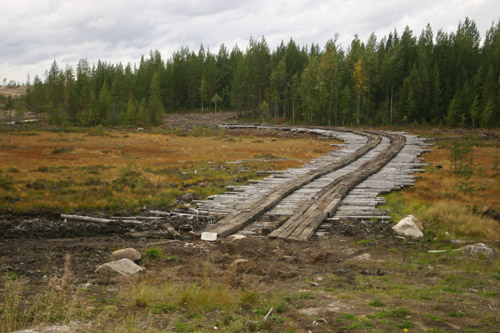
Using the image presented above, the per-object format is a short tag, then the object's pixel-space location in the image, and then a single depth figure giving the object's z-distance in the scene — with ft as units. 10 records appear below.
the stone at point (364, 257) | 28.13
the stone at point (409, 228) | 33.32
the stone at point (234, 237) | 31.96
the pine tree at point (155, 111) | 245.86
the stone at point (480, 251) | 26.71
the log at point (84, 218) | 38.41
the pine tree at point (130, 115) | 240.53
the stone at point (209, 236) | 32.04
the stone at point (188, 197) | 49.27
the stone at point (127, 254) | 26.19
